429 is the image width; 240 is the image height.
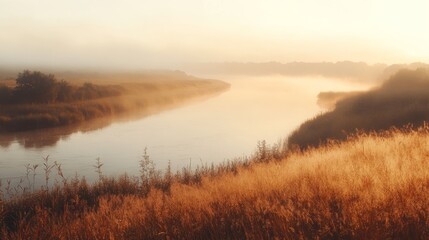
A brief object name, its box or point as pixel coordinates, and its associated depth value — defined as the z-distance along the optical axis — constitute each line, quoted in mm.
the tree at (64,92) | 42041
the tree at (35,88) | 39162
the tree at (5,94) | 38000
